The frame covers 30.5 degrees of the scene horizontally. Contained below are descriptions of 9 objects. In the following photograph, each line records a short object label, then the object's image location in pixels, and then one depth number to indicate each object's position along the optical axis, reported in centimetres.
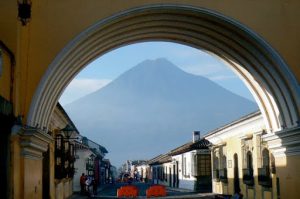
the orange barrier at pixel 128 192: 2917
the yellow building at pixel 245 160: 1994
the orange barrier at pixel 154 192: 2909
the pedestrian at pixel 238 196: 1780
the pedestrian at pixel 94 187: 3118
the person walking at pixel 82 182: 3020
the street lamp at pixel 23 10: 1134
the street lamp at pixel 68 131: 1773
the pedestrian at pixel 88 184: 2887
